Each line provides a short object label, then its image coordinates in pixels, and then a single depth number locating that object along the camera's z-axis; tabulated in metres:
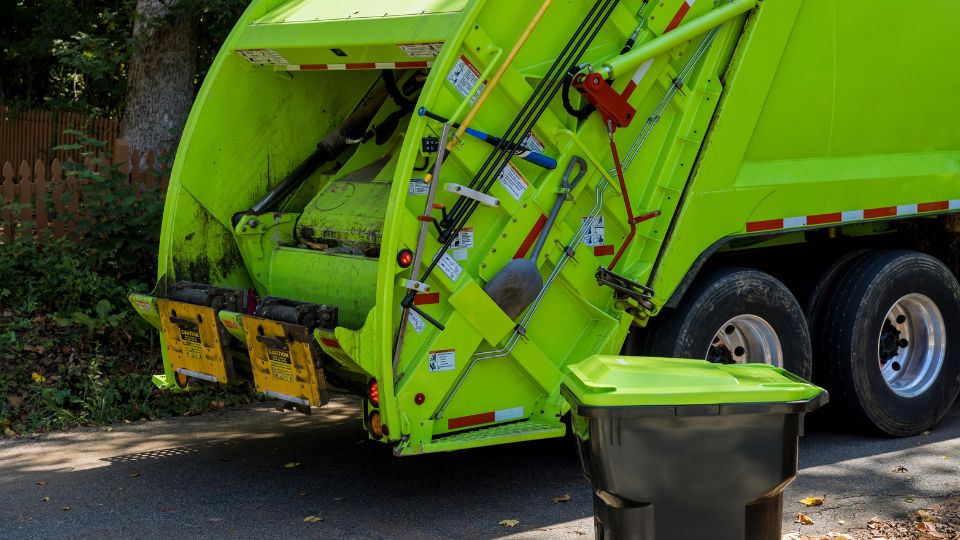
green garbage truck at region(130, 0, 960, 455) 5.28
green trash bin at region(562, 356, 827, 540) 3.66
